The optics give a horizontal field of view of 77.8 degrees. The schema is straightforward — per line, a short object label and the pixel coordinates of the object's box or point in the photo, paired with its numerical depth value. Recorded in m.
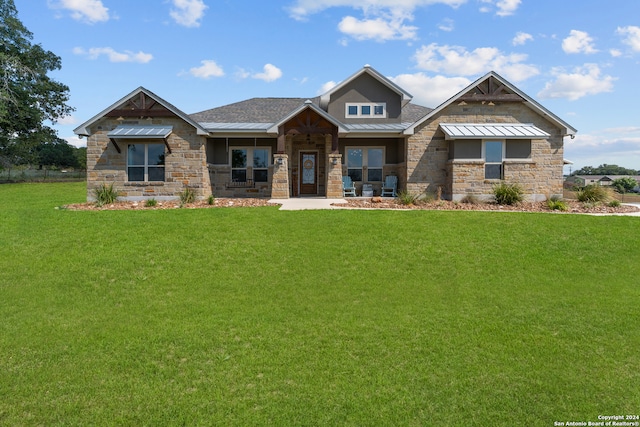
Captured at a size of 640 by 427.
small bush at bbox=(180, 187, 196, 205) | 16.12
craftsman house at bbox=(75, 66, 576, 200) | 16.92
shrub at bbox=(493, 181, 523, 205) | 15.66
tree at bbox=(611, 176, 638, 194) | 43.97
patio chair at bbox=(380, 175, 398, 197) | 19.25
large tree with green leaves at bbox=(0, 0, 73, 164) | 32.75
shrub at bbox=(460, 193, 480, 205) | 16.32
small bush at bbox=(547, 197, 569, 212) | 14.23
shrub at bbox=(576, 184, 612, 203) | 15.92
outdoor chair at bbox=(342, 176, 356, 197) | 19.03
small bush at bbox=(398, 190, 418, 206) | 14.90
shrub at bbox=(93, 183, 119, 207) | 16.08
